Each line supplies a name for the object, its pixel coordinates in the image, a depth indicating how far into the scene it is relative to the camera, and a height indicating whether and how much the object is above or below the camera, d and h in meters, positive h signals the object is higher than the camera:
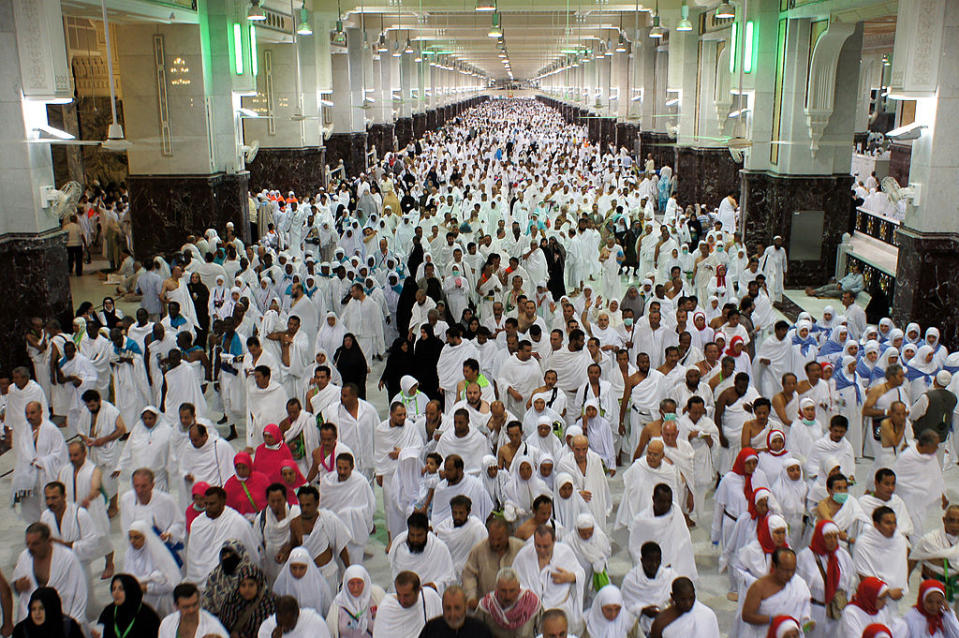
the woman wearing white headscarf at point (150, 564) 5.36 -2.65
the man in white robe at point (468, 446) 6.55 -2.42
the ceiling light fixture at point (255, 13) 14.67 +1.31
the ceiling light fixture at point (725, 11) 14.88 +1.30
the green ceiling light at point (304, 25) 15.52 +1.18
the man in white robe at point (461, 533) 5.51 -2.55
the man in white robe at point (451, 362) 8.44 -2.38
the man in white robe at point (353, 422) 7.11 -2.45
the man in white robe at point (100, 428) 7.07 -2.48
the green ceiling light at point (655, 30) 16.47 +1.18
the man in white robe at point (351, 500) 6.06 -2.61
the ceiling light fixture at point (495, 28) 16.45 +1.17
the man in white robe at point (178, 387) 8.02 -2.45
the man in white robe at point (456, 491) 5.92 -2.50
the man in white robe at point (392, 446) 6.71 -2.49
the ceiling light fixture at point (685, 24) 16.08 +1.18
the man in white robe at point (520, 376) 8.16 -2.42
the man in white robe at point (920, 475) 6.38 -2.60
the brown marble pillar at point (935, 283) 10.38 -2.11
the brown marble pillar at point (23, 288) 9.87 -1.97
